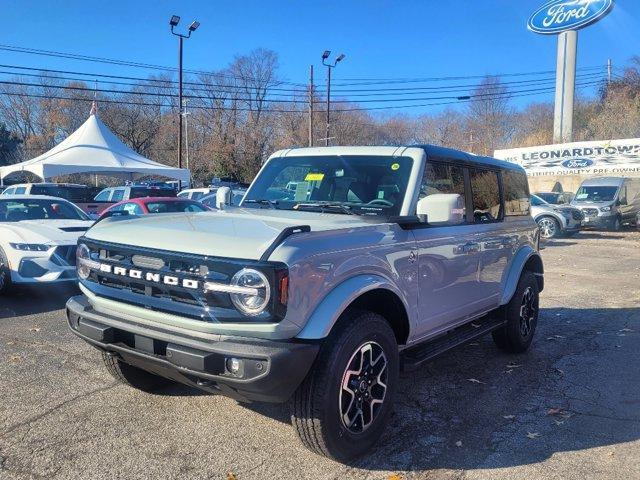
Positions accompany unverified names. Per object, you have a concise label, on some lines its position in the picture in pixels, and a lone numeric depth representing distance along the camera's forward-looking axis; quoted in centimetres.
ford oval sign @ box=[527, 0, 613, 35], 3703
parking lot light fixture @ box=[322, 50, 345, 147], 3669
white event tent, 1914
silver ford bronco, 286
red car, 1102
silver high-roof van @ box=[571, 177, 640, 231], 2072
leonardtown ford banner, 2773
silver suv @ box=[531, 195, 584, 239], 1884
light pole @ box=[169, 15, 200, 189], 2799
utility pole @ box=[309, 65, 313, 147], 3616
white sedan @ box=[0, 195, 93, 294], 719
